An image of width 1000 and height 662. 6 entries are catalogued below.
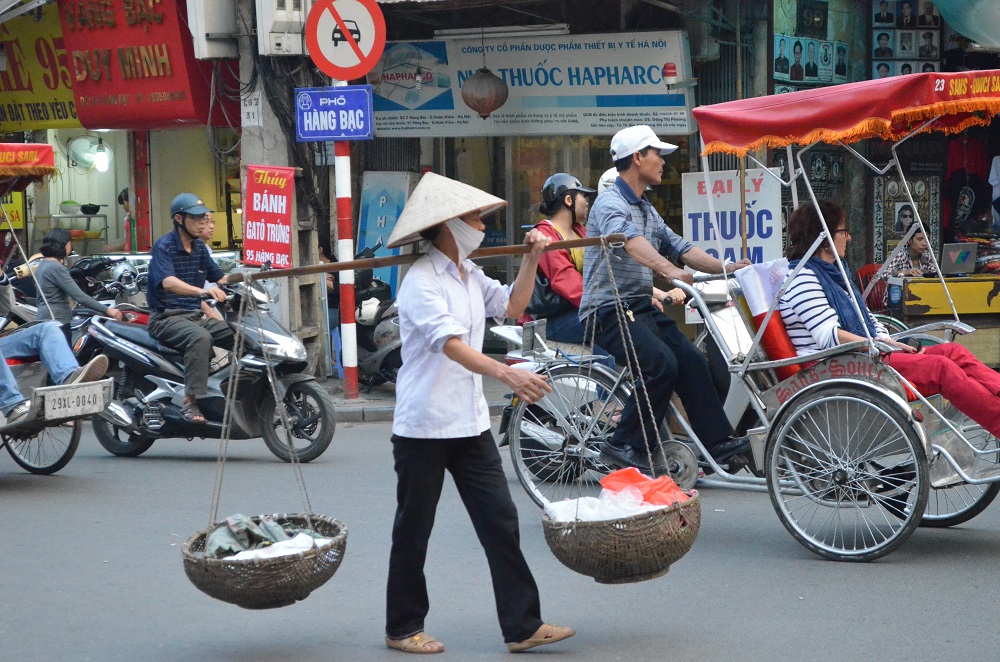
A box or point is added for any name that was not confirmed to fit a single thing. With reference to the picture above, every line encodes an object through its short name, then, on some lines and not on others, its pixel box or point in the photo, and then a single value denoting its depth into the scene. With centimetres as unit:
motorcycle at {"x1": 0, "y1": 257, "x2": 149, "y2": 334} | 861
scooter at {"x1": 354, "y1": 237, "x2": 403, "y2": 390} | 1108
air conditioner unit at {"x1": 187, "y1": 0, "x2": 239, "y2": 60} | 1152
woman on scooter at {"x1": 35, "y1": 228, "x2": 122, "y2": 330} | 991
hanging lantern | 1193
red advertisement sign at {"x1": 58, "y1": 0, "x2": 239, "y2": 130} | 1284
